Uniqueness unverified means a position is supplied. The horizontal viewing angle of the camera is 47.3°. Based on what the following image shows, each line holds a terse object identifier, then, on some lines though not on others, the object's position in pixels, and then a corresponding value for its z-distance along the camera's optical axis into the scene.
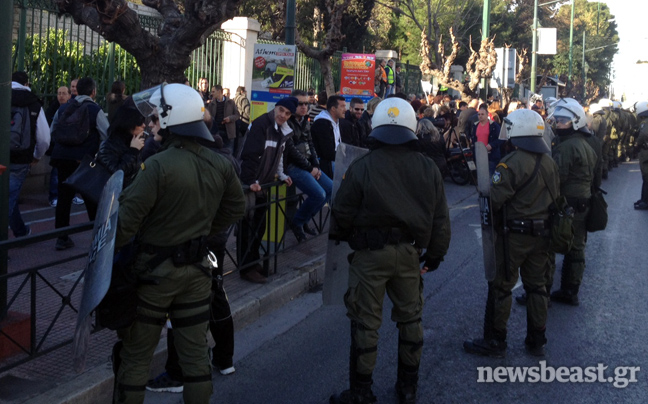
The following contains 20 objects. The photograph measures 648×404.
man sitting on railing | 7.80
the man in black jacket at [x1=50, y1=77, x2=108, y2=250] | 7.77
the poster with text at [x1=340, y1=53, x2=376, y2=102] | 14.74
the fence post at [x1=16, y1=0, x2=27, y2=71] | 10.15
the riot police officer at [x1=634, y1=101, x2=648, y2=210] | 12.55
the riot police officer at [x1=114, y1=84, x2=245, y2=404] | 3.67
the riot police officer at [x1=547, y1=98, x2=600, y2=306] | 6.49
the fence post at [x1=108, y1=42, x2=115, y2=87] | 11.65
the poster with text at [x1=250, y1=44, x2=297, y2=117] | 10.25
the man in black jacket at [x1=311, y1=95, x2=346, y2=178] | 9.16
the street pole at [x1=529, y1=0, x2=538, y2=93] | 30.56
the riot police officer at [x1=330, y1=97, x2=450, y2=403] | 4.31
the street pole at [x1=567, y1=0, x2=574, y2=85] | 44.74
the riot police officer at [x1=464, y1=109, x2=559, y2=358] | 5.32
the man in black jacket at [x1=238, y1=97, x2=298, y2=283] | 6.81
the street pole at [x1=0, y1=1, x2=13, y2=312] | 4.71
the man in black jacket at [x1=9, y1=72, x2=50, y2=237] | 7.45
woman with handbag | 5.45
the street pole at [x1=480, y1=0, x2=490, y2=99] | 19.25
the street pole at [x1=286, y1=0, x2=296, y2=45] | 10.63
